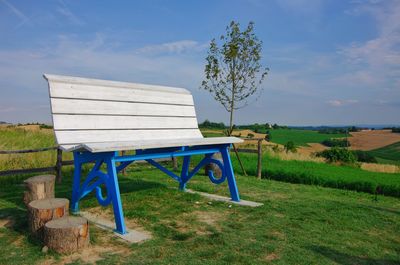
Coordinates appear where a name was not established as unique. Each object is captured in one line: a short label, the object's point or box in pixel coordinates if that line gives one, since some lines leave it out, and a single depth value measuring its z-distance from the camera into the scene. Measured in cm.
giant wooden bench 461
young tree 1098
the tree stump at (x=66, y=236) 374
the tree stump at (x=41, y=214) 416
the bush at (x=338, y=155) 1675
